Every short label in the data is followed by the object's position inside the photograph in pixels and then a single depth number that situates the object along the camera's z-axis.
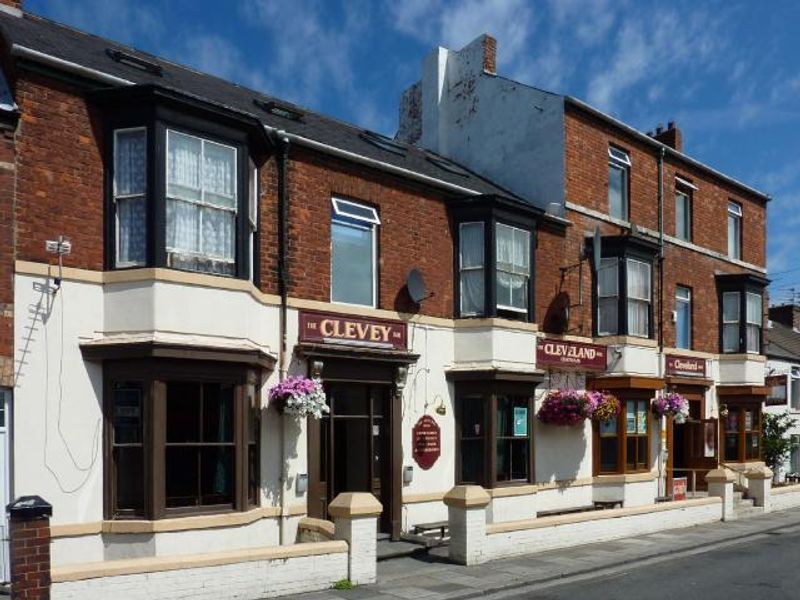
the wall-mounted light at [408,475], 14.56
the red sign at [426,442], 14.87
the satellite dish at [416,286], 14.74
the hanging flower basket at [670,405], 19.72
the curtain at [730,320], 22.95
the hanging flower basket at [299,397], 12.36
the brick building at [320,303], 10.63
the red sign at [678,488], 19.56
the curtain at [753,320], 23.03
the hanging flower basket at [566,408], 16.95
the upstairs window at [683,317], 21.64
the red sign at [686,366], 20.86
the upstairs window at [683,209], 21.95
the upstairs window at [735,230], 23.91
